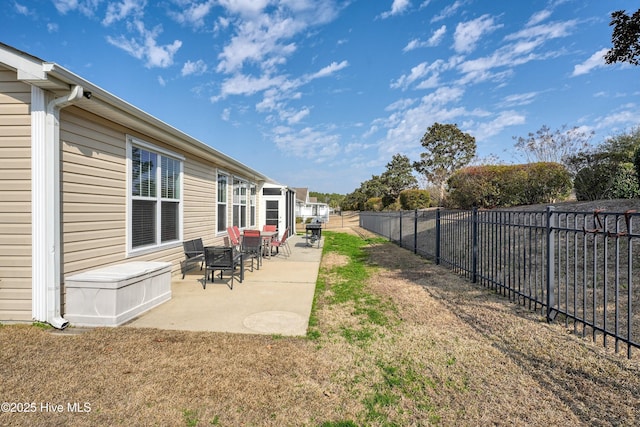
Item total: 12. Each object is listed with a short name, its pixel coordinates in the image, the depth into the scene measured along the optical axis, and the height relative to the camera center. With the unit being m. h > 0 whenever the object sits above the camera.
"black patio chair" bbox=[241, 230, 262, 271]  7.63 -0.83
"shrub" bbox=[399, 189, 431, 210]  24.45 +1.04
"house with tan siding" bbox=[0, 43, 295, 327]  3.51 +0.42
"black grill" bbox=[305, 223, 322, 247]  12.50 -0.91
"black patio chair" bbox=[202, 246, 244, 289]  5.65 -0.93
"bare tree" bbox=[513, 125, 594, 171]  14.49 +3.47
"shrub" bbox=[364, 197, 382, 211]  39.64 +1.01
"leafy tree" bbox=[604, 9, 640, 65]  5.15 +3.15
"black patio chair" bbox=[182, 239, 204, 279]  6.53 -0.93
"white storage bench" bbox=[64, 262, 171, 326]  3.67 -1.11
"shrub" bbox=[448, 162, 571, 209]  11.80 +1.19
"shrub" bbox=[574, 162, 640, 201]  8.39 +0.96
